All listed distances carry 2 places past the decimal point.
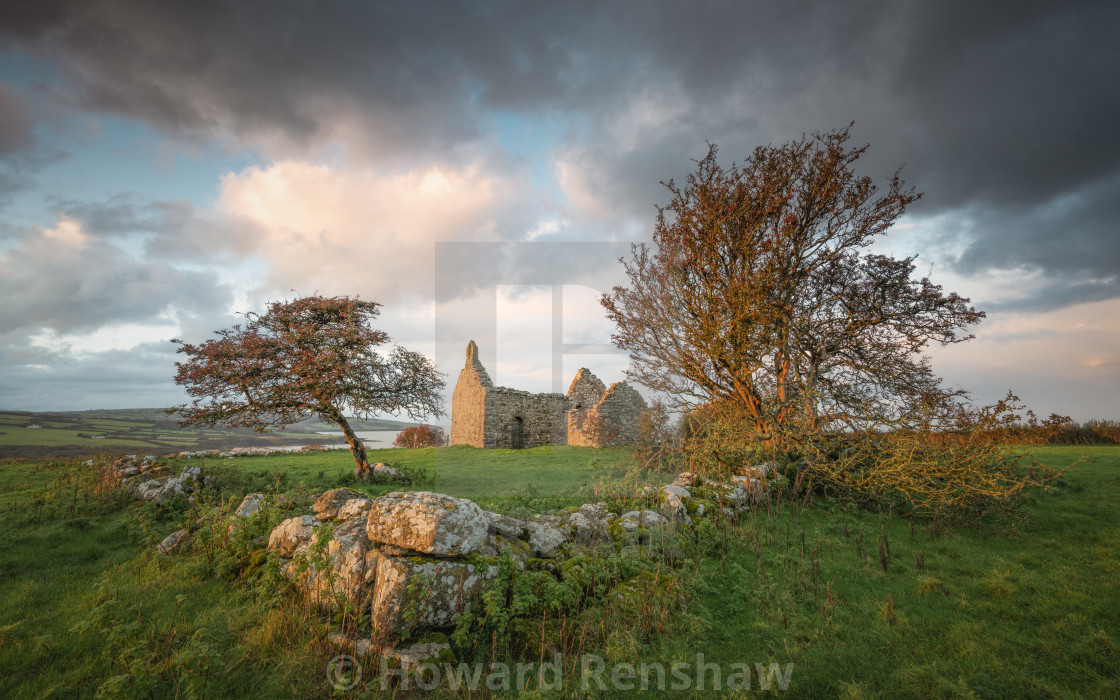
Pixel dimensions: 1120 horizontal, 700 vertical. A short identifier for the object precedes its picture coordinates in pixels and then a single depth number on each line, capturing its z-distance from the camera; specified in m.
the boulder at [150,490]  8.76
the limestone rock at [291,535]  5.32
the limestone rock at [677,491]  7.42
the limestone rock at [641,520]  6.08
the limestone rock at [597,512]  6.47
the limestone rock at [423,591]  3.86
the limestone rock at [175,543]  6.20
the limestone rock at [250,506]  6.38
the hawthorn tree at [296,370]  11.05
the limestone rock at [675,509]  6.62
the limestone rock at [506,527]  5.35
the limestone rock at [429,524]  4.33
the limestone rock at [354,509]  5.45
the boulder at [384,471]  12.23
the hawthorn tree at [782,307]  8.75
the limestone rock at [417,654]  3.47
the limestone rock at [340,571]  4.21
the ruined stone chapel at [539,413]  22.42
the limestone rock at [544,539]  5.30
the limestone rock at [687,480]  8.77
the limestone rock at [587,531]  5.79
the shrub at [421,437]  30.83
